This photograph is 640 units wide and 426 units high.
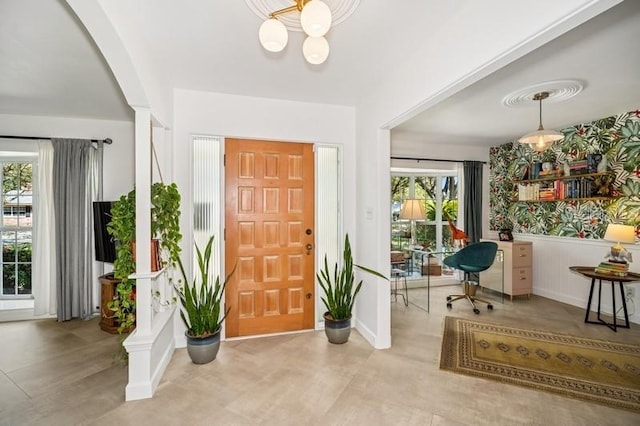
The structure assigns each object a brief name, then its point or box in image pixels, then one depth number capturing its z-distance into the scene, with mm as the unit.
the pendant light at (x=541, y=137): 3221
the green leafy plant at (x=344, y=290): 3037
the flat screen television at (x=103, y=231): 3516
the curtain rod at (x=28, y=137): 3645
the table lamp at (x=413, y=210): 4480
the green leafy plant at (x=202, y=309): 2602
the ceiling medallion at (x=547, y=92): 2852
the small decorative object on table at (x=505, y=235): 4859
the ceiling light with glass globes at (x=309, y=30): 1339
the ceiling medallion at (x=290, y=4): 1724
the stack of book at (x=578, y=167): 4102
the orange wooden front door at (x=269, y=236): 3172
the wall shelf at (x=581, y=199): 3903
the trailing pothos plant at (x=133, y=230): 2371
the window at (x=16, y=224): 3891
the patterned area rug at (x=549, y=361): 2299
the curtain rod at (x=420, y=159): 5117
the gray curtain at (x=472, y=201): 5340
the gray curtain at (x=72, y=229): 3707
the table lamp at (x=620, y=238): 3434
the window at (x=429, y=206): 5453
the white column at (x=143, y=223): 2201
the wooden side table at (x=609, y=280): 3379
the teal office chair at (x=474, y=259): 4195
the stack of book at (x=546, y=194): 4523
